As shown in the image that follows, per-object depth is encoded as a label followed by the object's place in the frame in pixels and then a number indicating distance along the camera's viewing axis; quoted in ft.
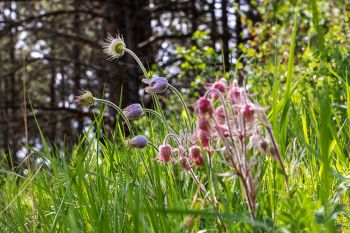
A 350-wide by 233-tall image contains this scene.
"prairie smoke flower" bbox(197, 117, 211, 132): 3.70
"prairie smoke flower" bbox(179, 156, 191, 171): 4.61
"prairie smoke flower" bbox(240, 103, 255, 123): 3.50
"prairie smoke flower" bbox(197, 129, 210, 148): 3.83
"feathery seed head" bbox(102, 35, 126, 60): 5.62
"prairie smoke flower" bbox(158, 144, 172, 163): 4.82
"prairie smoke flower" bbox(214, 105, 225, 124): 3.90
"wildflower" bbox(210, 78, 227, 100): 3.74
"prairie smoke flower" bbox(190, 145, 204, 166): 4.37
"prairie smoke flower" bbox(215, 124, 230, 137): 3.73
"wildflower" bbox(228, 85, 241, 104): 3.69
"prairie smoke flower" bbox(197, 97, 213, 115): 3.62
